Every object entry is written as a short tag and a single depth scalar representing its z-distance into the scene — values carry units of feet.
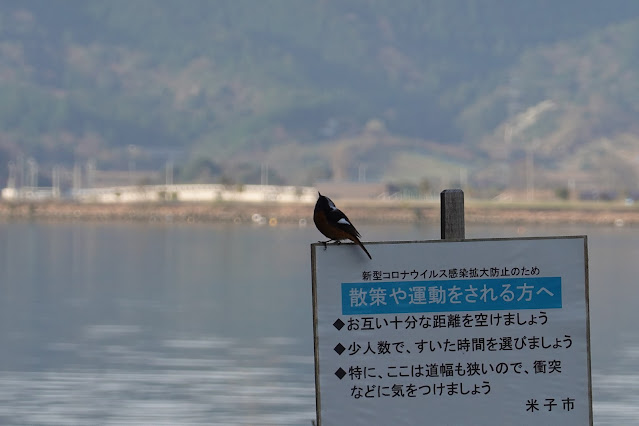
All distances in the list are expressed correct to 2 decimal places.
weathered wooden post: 47.55
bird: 46.26
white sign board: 45.60
